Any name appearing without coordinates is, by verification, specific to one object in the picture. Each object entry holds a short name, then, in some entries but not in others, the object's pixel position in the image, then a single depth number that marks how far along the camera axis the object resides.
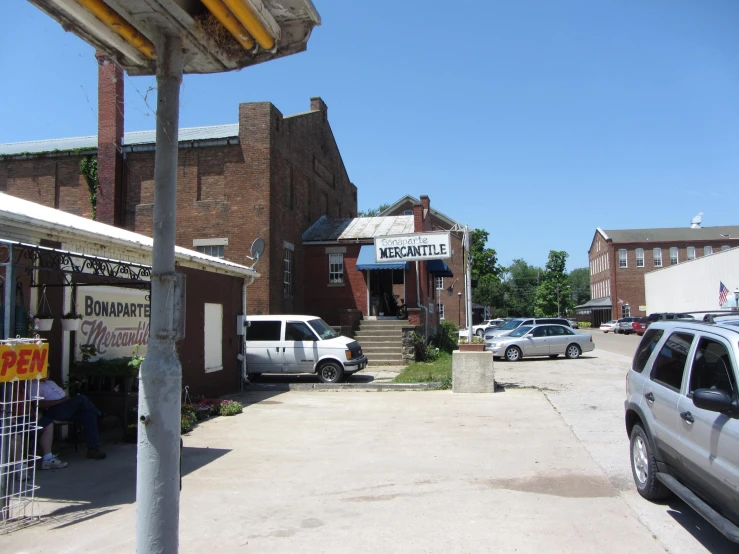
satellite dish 15.75
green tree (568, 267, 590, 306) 135.50
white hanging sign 20.28
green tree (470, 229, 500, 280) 60.57
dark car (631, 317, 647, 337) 52.33
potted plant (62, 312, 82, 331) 8.57
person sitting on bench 7.03
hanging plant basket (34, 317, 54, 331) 7.84
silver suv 4.09
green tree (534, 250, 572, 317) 79.94
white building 40.34
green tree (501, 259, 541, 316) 94.00
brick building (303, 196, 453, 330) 24.55
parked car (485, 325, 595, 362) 24.28
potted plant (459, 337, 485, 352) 14.13
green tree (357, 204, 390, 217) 82.94
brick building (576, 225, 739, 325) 76.00
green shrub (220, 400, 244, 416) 11.49
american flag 28.48
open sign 5.21
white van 16.14
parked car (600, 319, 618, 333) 65.49
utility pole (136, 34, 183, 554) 2.91
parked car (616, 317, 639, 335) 57.41
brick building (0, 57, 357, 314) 22.20
